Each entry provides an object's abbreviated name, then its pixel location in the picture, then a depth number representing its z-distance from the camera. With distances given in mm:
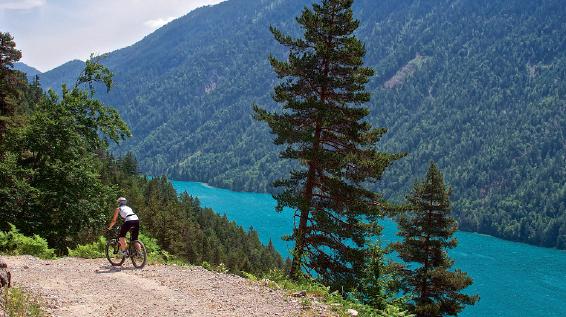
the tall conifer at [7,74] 39438
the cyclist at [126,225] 19372
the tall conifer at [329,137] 24281
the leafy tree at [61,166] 27734
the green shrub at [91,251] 21969
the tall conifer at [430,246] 34406
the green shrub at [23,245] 21594
